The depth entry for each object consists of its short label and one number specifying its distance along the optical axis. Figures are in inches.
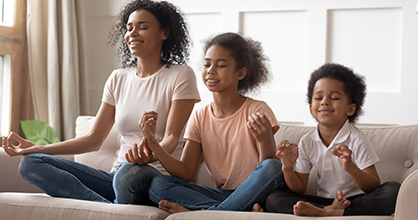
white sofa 147.0
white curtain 226.5
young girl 158.1
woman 159.9
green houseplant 215.5
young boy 151.3
